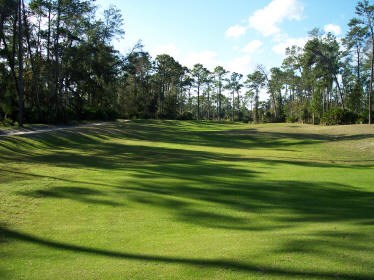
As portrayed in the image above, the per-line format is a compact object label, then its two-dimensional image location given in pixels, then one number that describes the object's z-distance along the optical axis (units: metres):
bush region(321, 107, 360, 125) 48.56
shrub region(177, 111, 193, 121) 81.45
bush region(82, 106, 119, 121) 52.26
